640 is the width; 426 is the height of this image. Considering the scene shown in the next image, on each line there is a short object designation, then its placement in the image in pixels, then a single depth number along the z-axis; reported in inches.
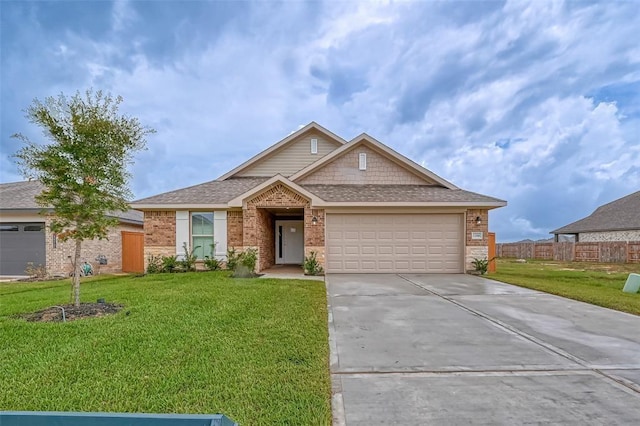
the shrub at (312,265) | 527.2
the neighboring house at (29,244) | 594.5
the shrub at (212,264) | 555.5
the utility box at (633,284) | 406.9
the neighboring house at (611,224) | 1075.9
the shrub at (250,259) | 508.4
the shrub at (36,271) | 571.8
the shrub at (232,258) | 546.0
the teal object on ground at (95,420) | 62.0
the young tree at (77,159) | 266.1
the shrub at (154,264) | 556.7
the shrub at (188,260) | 558.6
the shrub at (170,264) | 555.2
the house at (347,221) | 539.2
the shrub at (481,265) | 552.1
